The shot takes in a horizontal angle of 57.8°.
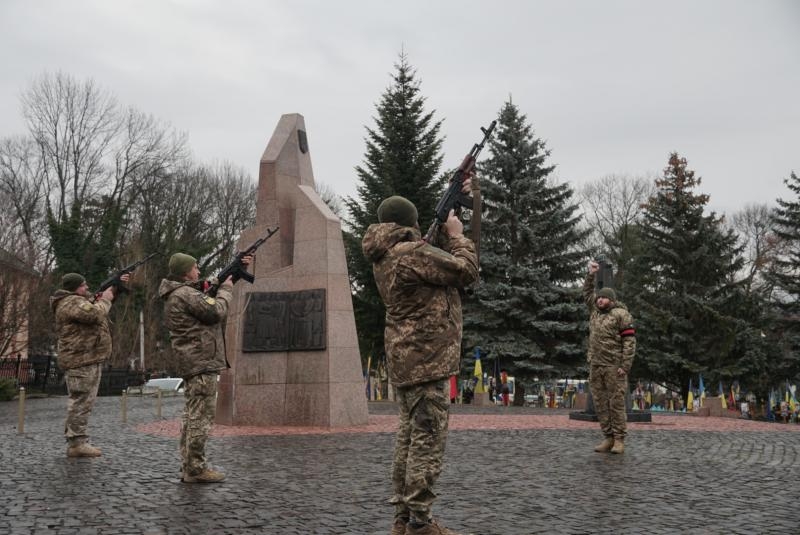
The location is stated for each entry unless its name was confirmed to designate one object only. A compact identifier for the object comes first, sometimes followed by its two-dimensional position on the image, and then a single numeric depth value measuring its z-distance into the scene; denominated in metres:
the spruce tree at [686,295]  26.91
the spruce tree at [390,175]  28.78
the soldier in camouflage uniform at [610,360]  8.95
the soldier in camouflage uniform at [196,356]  6.67
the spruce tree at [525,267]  26.20
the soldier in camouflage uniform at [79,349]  8.67
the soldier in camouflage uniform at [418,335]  4.35
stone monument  12.75
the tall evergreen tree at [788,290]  28.14
